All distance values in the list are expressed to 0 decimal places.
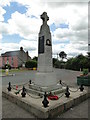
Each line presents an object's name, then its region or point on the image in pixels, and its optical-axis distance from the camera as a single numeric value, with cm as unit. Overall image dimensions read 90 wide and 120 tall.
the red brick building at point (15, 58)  3958
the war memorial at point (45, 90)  330
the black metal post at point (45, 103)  325
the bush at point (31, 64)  3097
